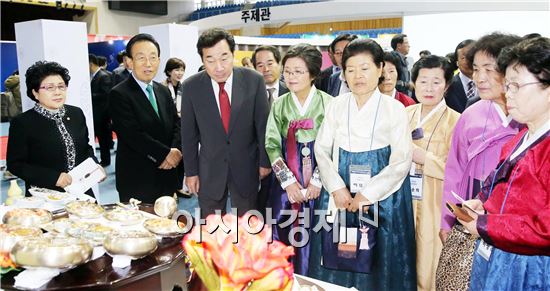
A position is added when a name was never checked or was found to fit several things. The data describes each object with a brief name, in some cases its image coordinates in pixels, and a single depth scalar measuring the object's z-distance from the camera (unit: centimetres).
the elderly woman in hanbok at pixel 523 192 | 119
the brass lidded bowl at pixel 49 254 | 113
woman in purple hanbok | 174
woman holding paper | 206
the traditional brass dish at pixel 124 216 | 153
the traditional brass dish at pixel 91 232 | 136
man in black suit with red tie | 230
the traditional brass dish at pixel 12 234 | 122
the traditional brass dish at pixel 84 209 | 160
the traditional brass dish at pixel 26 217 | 146
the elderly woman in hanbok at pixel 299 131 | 224
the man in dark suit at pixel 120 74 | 557
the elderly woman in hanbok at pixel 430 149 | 214
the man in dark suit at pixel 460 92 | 321
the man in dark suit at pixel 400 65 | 358
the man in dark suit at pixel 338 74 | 332
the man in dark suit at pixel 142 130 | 245
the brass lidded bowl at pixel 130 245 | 124
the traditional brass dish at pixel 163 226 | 144
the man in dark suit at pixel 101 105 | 602
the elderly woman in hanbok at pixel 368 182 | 198
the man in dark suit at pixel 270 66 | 321
